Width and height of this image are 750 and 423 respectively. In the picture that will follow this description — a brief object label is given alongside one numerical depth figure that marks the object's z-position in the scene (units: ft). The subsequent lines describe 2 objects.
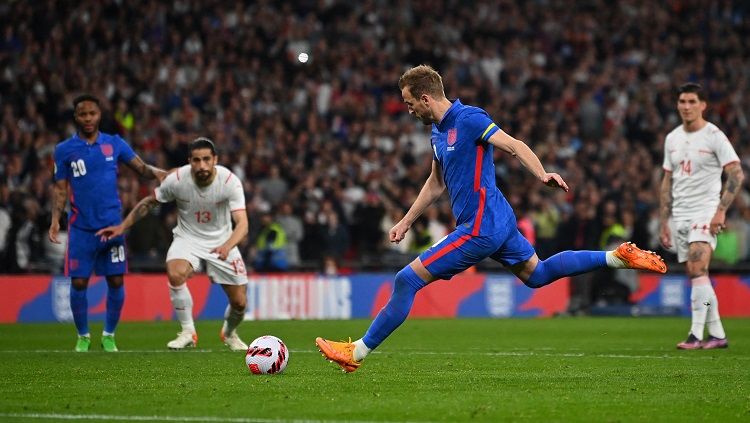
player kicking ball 60.59
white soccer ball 63.41
